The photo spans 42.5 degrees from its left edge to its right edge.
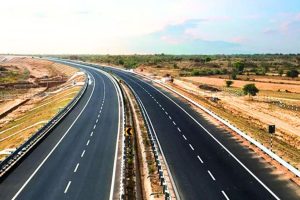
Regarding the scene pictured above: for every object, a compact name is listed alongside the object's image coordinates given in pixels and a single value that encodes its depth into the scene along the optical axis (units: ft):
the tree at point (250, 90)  302.04
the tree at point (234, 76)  450.91
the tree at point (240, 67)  551.63
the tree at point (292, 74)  460.14
